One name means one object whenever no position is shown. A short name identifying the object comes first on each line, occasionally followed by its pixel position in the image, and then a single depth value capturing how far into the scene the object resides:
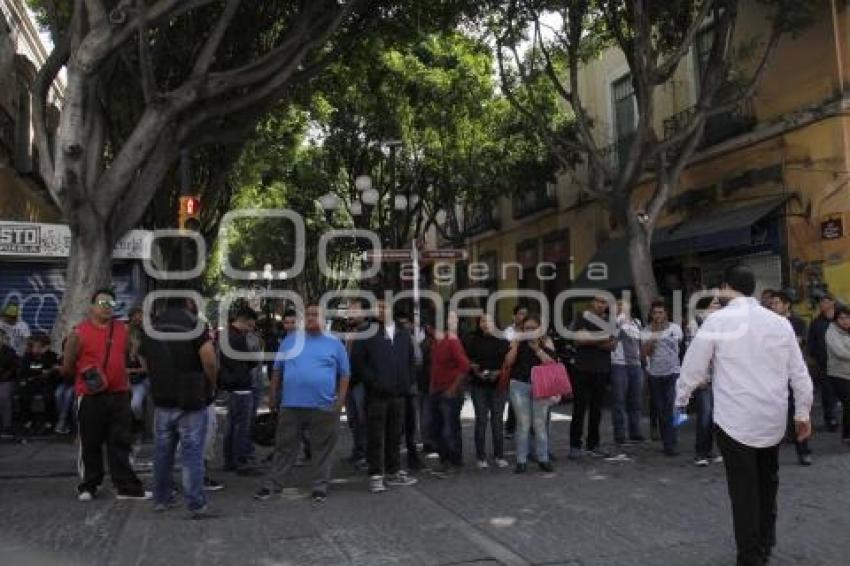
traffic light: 12.20
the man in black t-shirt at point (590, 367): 10.01
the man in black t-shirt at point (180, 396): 7.43
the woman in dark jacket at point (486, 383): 9.55
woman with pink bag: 9.37
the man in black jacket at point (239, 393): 9.16
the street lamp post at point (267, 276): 32.57
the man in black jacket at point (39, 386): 12.38
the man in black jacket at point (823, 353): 11.38
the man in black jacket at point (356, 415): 9.73
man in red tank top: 8.05
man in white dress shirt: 5.43
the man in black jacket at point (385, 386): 8.69
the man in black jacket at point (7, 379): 11.98
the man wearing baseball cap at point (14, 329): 13.07
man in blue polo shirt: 8.03
